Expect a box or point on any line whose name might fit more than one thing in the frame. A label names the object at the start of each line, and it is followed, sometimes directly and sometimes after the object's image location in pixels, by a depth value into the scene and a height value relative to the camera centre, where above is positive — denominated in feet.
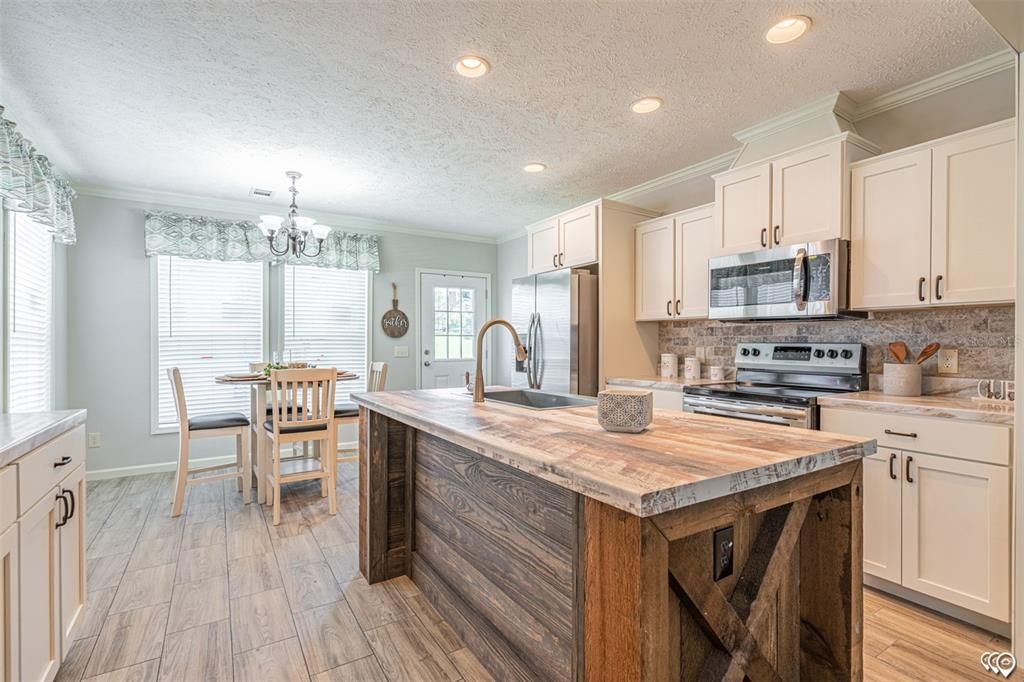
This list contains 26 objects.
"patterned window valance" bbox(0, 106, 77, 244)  7.50 +2.69
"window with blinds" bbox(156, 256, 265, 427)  14.12 +0.32
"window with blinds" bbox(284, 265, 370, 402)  16.02 +0.66
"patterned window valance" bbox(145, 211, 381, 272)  13.75 +2.95
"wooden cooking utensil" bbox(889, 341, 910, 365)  8.12 -0.18
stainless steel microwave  8.22 +1.06
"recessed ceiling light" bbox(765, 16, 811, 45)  6.41 +4.25
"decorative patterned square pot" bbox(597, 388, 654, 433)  4.50 -0.68
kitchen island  3.01 -1.71
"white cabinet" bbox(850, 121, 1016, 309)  6.70 +1.77
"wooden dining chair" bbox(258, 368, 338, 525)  10.44 -1.91
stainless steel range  8.16 -0.88
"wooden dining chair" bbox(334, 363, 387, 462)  12.07 -1.86
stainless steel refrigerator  12.32 +0.16
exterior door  18.53 +0.56
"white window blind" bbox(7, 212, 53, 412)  9.64 +0.46
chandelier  11.86 +2.82
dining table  11.41 -1.71
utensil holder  7.73 -0.64
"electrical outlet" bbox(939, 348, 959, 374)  7.75 -0.34
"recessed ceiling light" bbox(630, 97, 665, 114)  8.55 +4.25
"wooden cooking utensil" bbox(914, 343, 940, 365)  7.72 -0.18
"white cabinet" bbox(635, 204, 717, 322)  10.98 +1.84
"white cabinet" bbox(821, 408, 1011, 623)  6.13 -2.34
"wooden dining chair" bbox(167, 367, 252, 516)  10.65 -2.26
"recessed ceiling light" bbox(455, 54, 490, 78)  7.31 +4.24
